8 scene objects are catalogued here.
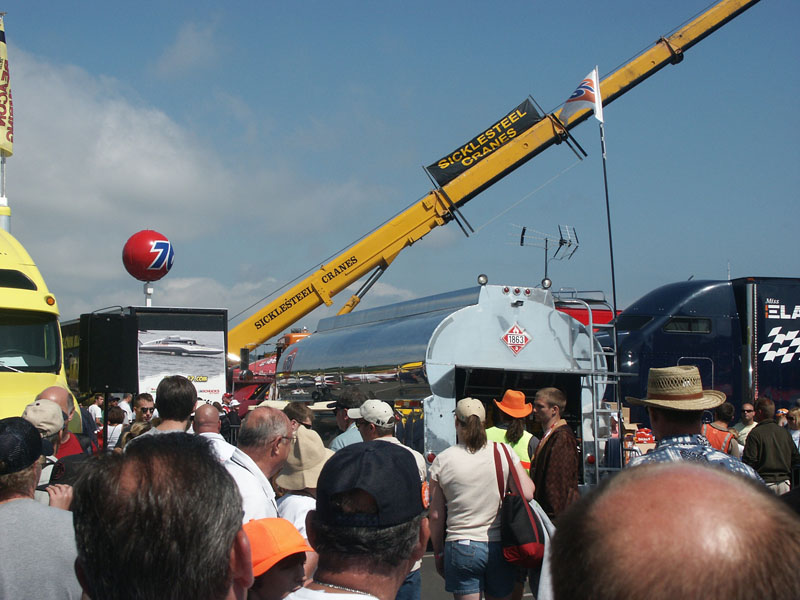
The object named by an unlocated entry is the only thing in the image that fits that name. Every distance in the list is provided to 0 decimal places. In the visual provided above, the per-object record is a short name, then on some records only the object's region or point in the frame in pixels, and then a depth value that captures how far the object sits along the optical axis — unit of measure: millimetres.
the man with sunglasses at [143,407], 9258
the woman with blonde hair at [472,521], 5027
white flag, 13461
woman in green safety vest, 7125
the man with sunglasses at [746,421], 9812
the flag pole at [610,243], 10066
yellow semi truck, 8375
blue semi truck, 13867
